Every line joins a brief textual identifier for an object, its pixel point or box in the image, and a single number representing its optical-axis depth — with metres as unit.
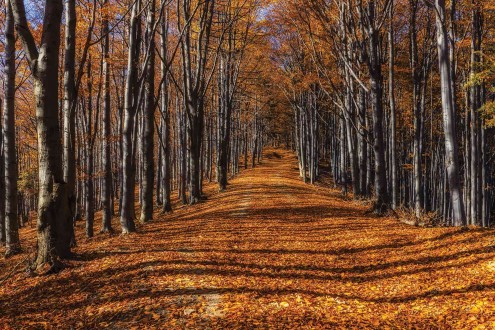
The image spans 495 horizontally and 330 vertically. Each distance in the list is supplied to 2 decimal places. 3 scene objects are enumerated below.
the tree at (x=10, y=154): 10.45
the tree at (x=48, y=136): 6.45
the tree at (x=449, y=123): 8.33
